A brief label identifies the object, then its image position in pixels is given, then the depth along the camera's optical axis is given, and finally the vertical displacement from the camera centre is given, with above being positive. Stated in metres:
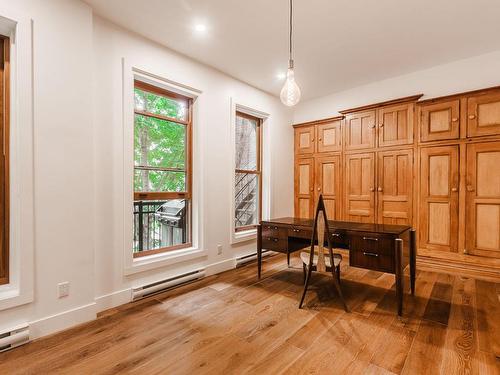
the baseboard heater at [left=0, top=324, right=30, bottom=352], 1.81 -1.09
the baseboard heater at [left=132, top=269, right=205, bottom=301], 2.65 -1.09
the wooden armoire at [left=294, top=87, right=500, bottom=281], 3.16 +0.21
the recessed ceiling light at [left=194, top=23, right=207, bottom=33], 2.62 +1.61
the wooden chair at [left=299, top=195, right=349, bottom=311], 2.38 -0.57
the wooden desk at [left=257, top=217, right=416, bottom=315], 2.27 -0.56
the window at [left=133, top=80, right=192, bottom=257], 2.88 +0.17
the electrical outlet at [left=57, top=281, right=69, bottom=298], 2.09 -0.85
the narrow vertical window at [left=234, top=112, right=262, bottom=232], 4.11 +0.21
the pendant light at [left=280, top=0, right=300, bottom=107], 2.23 +0.82
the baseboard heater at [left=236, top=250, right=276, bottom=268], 3.75 -1.09
